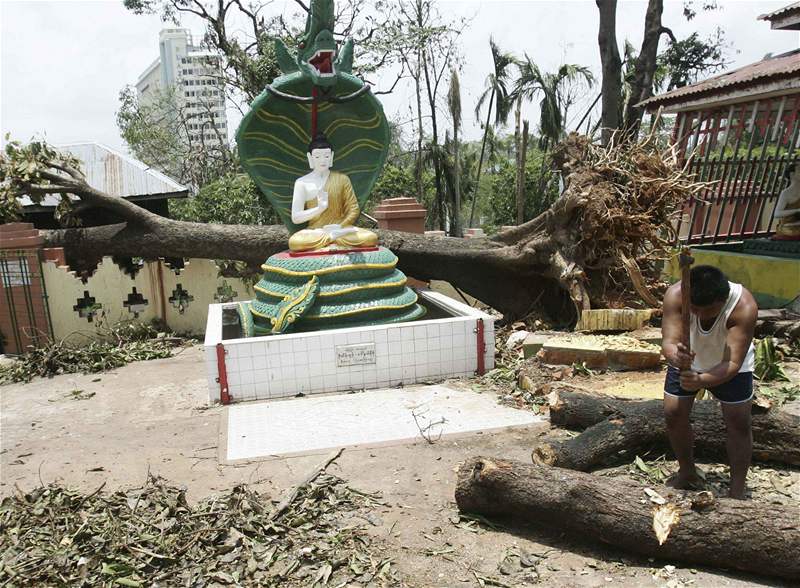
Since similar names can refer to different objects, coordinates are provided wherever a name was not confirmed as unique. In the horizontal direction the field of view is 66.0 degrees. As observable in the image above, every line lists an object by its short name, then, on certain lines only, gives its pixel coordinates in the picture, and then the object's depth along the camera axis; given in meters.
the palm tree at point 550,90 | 21.72
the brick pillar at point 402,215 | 10.79
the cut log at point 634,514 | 3.07
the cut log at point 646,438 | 4.23
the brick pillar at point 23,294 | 9.12
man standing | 3.45
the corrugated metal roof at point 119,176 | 13.17
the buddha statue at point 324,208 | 7.38
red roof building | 8.48
